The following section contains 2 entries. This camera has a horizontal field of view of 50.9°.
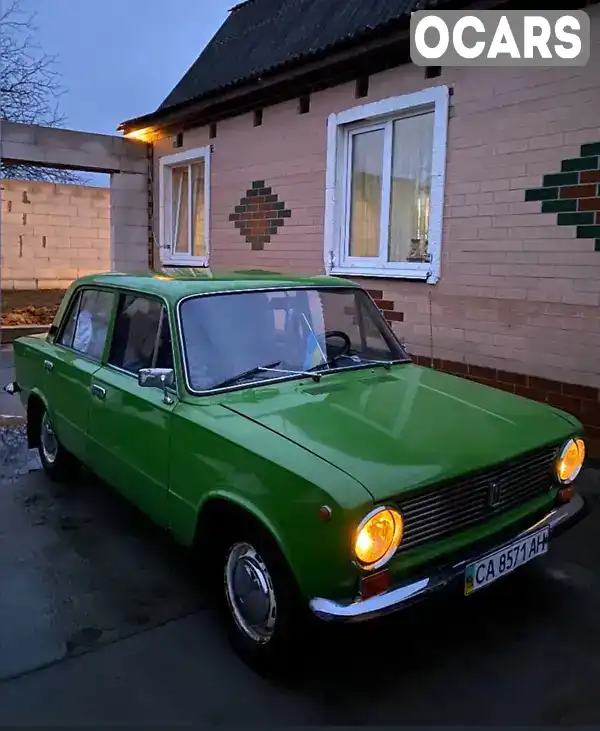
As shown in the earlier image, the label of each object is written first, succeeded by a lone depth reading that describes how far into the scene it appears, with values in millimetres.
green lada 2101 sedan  2303
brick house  5031
